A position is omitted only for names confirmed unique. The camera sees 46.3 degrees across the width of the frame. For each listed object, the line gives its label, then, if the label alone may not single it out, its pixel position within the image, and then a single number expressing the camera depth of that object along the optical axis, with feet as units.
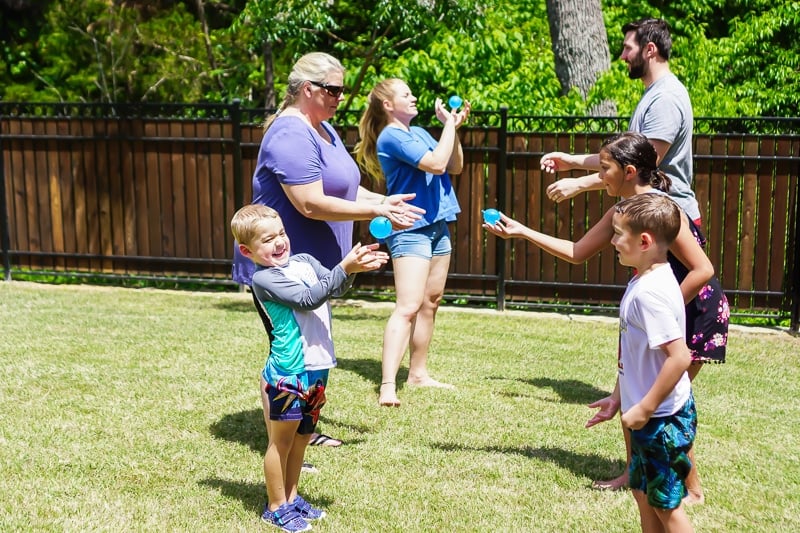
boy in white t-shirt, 9.86
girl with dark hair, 12.38
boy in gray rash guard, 11.73
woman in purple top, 13.28
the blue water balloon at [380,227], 12.17
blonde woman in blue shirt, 18.48
